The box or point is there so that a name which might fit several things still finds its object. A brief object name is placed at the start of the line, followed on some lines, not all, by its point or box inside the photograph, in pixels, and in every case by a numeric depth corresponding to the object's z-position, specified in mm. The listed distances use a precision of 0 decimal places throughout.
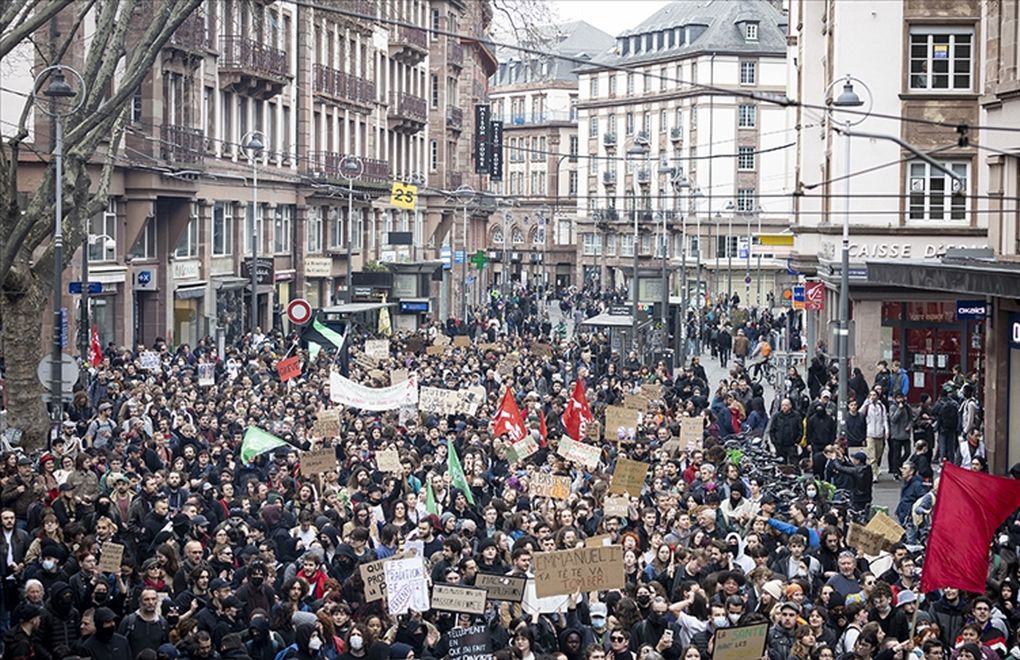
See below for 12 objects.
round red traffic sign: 39594
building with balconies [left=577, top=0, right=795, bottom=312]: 105500
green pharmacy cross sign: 86125
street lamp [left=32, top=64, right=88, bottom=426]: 25625
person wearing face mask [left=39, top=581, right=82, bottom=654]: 13836
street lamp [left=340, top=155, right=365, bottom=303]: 64931
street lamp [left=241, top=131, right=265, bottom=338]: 46406
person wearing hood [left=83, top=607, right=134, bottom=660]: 13422
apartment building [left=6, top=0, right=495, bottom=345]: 45906
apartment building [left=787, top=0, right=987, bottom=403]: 40594
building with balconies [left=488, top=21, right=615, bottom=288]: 137625
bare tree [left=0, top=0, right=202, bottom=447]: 24891
